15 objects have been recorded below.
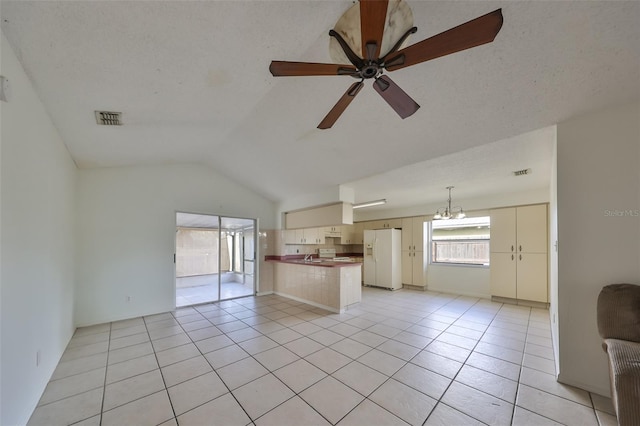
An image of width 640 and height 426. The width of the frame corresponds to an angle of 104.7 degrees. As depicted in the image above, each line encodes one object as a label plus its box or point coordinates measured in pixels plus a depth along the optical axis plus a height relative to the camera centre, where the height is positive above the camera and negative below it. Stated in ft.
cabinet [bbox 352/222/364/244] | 26.27 -1.96
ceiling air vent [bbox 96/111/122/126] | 8.01 +3.26
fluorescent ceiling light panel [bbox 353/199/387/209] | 18.90 +0.90
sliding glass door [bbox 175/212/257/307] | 18.37 -3.58
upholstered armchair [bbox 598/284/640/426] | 5.00 -3.15
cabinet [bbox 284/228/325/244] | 20.89 -1.81
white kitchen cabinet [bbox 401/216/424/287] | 21.62 -3.20
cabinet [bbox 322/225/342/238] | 22.08 -1.56
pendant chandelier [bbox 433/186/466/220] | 17.21 +0.05
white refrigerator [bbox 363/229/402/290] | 21.91 -3.99
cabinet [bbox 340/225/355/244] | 24.98 -2.08
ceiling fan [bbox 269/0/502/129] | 3.67 +2.85
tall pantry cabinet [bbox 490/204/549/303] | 15.89 -2.57
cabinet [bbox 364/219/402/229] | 23.18 -0.87
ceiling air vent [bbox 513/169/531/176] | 12.36 +2.17
